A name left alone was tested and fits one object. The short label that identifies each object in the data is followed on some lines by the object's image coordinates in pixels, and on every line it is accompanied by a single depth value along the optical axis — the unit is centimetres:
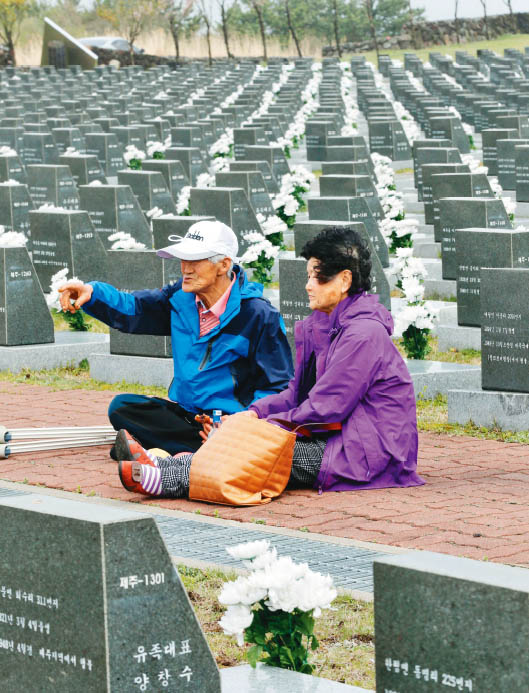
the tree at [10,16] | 6800
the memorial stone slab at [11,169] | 2150
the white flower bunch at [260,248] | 1299
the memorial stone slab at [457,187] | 1597
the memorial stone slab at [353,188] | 1677
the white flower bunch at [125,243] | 1223
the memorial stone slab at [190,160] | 2264
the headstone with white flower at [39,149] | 2606
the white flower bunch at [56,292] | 1176
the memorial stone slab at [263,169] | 1964
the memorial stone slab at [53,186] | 1847
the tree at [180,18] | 7054
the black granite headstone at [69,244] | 1380
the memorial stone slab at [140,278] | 1116
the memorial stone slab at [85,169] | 2188
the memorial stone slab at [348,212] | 1459
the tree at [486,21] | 7694
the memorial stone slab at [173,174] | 1997
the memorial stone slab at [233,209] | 1558
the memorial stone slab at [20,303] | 1170
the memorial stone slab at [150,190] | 1817
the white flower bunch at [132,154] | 2411
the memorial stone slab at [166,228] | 1334
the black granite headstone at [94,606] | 375
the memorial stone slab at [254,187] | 1736
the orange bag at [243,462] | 702
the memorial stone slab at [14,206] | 1664
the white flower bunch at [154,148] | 2455
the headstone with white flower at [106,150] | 2608
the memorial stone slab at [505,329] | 899
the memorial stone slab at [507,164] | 2177
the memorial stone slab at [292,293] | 1019
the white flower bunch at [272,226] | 1410
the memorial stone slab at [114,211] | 1576
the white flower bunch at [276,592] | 418
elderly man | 766
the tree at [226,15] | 7219
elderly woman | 710
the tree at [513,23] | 7869
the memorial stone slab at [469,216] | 1333
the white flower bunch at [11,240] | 1191
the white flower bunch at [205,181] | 1820
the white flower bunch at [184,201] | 1697
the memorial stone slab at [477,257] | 1095
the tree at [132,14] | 6856
